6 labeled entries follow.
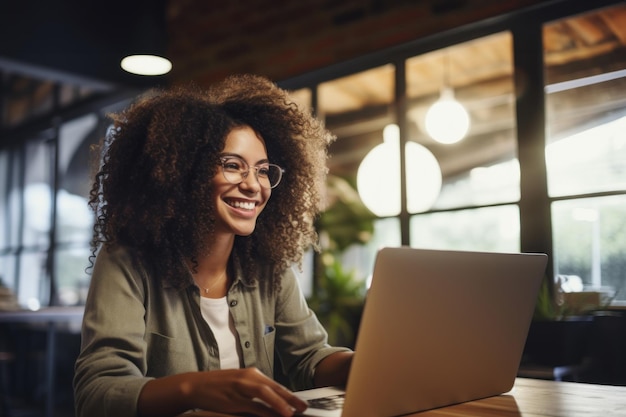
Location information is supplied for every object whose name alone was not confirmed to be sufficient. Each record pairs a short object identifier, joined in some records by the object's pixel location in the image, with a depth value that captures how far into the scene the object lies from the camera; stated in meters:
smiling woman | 1.39
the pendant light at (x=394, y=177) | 3.10
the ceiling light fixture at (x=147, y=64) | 3.85
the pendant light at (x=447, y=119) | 3.13
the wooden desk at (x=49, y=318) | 3.37
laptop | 0.97
